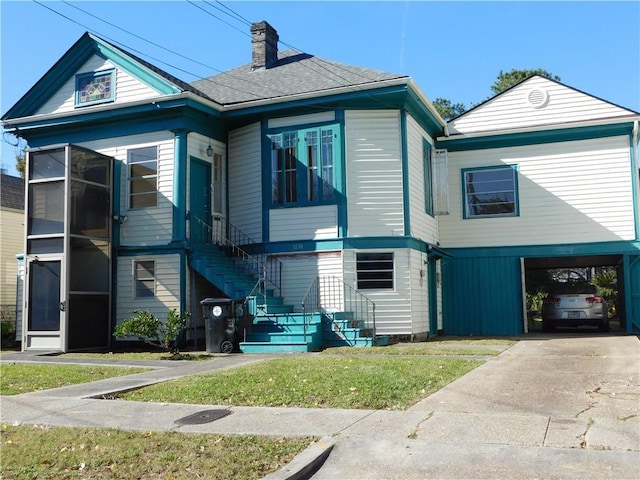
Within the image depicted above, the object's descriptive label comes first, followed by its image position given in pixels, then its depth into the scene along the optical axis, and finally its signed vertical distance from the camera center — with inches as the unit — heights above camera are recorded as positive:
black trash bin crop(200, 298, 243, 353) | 542.6 -32.3
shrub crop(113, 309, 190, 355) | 502.0 -31.4
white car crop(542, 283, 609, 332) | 707.4 -28.4
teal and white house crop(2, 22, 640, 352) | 601.6 +91.4
